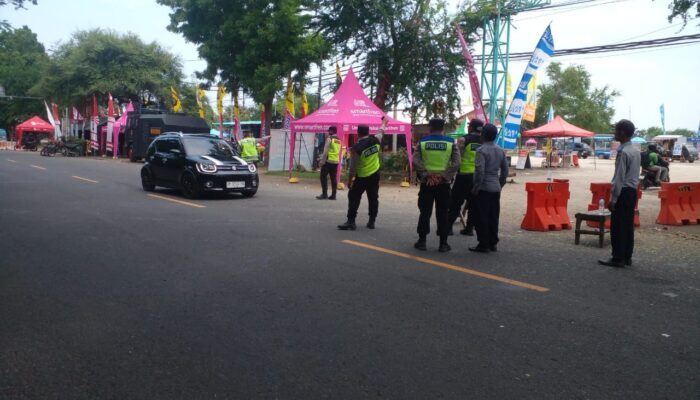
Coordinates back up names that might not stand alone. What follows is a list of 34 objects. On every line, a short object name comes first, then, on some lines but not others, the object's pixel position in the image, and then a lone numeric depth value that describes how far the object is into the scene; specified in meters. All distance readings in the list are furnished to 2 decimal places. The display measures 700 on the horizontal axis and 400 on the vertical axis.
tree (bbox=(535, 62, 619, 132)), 63.56
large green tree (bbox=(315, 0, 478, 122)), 25.55
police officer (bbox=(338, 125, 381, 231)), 9.29
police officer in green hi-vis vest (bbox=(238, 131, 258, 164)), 18.91
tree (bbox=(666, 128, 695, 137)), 105.81
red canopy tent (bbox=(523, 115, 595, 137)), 30.38
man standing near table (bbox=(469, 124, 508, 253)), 7.68
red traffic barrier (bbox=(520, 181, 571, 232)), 9.92
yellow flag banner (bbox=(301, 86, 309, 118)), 27.25
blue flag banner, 16.36
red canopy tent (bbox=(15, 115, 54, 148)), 53.47
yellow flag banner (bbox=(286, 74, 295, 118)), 23.41
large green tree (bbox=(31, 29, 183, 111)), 44.12
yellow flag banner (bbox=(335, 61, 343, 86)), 27.00
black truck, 31.47
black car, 13.53
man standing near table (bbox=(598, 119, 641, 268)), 6.78
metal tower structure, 23.45
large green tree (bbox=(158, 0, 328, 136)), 24.23
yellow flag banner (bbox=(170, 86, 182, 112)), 39.22
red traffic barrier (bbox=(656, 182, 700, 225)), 11.12
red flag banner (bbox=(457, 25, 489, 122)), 18.80
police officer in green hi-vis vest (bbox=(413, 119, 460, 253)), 7.55
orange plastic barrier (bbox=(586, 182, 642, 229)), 9.68
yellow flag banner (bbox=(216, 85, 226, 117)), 30.07
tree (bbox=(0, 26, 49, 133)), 61.38
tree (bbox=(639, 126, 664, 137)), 98.21
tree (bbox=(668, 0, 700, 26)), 10.12
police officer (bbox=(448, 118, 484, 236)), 8.59
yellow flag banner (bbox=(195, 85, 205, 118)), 37.68
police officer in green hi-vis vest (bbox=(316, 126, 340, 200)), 14.30
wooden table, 8.24
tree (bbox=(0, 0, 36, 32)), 9.30
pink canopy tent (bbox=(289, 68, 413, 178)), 17.81
